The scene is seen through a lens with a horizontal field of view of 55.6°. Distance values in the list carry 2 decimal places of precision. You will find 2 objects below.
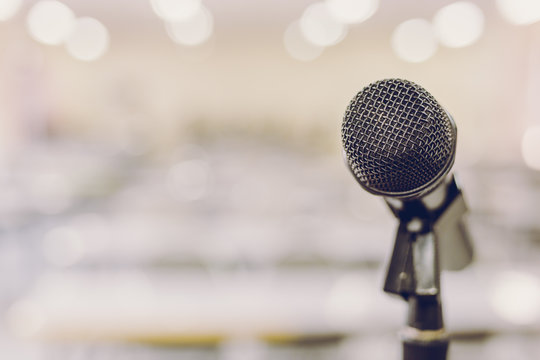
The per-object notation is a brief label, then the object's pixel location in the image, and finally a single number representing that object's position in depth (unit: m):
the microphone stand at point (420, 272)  0.51
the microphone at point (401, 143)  0.48
